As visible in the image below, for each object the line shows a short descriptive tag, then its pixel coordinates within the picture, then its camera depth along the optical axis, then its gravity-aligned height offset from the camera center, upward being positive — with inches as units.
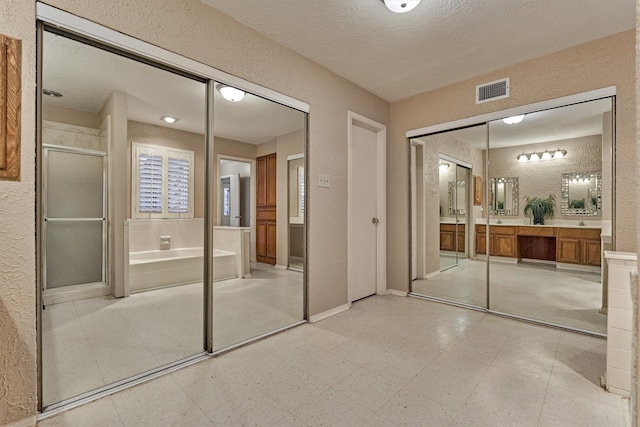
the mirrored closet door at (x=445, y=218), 150.6 -3.1
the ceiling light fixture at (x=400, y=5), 77.2 +59.1
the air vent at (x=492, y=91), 117.7 +53.4
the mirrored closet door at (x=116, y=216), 69.0 -1.3
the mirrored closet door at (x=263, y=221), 98.1 -3.5
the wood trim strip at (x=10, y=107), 53.1 +20.6
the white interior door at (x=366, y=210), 136.1 +1.2
